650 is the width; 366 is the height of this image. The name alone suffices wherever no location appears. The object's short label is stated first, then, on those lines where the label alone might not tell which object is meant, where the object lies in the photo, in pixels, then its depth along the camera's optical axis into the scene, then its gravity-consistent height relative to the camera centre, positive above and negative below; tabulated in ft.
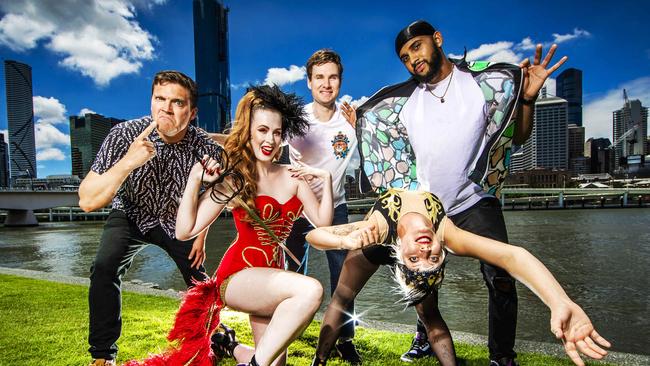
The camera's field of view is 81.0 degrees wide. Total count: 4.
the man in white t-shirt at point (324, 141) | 9.13 +0.75
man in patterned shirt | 8.62 -0.57
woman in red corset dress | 6.86 -1.01
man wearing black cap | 7.68 +0.73
